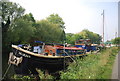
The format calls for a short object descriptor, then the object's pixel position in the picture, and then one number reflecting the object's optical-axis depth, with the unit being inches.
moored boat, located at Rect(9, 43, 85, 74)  241.6
